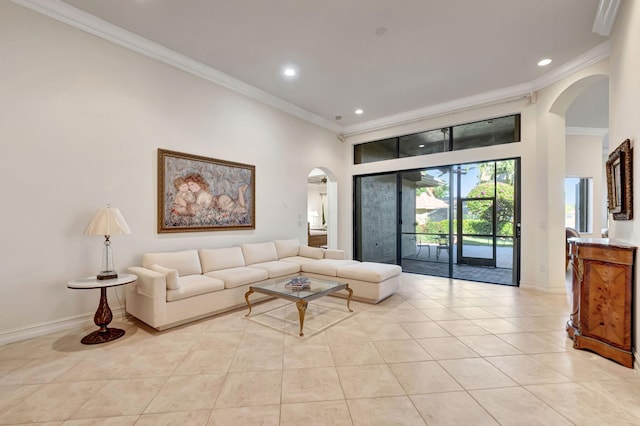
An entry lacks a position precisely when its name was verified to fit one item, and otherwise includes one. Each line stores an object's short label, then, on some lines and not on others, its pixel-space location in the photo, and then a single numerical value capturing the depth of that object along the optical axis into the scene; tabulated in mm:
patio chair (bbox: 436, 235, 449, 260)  5836
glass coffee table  3030
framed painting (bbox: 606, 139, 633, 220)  2557
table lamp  2921
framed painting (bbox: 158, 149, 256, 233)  3906
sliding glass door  5508
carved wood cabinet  2350
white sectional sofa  3095
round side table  2795
